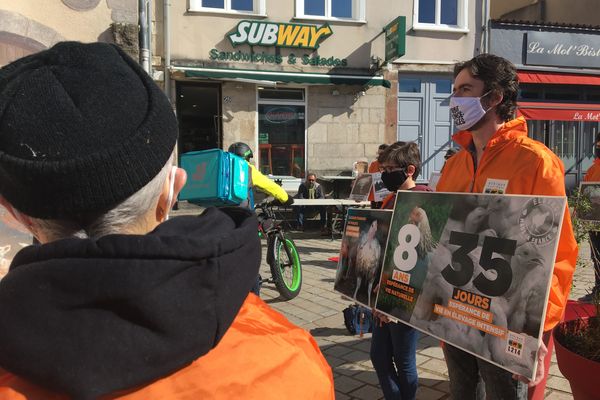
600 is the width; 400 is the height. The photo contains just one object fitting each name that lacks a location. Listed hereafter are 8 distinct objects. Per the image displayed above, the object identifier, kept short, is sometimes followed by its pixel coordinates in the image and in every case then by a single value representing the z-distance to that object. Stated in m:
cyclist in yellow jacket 5.14
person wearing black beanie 0.73
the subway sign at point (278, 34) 11.30
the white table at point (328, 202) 9.45
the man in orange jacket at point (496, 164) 1.89
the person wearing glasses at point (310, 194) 11.15
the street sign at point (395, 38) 11.07
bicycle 5.50
